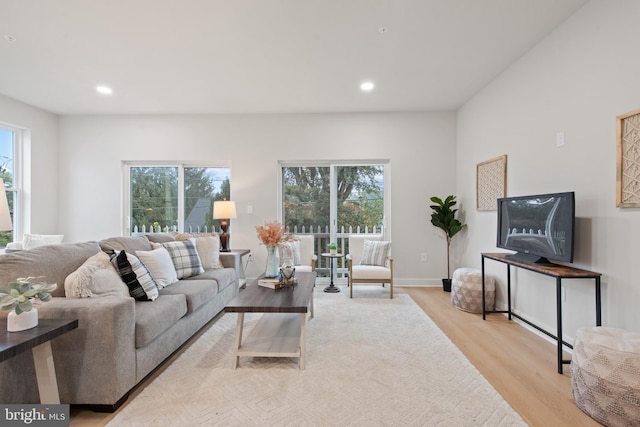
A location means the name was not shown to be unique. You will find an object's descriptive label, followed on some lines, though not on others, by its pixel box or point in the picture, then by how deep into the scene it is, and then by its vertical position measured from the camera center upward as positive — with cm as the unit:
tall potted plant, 449 -8
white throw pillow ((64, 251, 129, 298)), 193 -45
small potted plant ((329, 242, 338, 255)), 459 -51
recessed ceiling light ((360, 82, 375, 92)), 378 +164
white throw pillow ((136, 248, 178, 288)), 273 -48
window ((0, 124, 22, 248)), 433 +66
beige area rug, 171 -115
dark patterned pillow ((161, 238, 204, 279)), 322 -48
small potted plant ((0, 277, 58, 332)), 145 -43
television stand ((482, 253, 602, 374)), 214 -44
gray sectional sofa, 169 -78
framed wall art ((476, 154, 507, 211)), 355 +41
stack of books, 283 -66
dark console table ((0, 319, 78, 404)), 140 -61
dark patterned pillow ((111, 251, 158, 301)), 231 -49
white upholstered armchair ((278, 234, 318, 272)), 435 -57
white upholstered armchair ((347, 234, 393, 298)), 411 -67
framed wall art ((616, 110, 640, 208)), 201 +37
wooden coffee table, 224 -100
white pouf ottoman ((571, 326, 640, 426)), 158 -88
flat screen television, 236 -10
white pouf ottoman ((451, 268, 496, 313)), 354 -90
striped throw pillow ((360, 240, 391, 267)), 439 -56
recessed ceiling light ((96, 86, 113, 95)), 388 +162
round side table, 441 -109
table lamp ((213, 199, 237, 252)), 450 +0
